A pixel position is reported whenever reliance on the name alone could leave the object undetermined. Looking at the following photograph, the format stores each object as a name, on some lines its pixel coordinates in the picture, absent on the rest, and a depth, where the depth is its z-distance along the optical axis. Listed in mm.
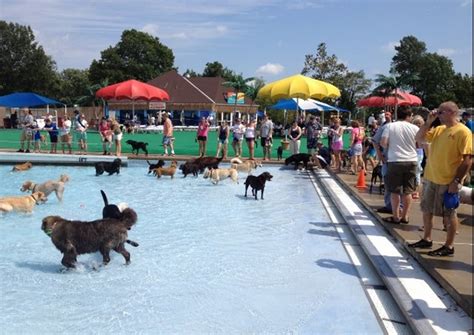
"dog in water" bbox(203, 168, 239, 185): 12727
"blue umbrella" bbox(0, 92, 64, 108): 21700
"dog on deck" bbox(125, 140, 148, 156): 18188
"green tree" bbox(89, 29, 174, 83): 70938
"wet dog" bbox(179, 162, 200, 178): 13914
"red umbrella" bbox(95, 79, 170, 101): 19594
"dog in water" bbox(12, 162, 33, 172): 14414
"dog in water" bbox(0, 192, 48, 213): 8055
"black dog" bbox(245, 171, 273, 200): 10773
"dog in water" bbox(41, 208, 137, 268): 5512
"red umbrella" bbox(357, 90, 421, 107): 26434
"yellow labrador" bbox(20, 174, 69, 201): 9737
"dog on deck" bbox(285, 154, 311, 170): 15969
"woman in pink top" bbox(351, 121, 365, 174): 13328
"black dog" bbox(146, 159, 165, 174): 14684
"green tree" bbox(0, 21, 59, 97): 64812
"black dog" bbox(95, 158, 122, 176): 14406
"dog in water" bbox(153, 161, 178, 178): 13781
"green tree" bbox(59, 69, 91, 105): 77100
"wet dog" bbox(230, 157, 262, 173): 13967
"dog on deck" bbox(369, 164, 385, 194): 10336
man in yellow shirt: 5098
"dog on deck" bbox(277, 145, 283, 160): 18000
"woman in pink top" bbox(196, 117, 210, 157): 17562
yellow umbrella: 15395
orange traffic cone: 11258
